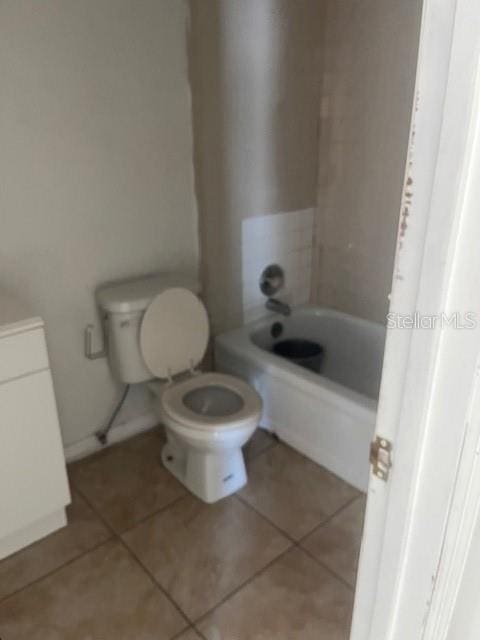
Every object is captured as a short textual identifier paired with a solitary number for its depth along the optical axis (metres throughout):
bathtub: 1.97
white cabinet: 1.49
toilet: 1.84
